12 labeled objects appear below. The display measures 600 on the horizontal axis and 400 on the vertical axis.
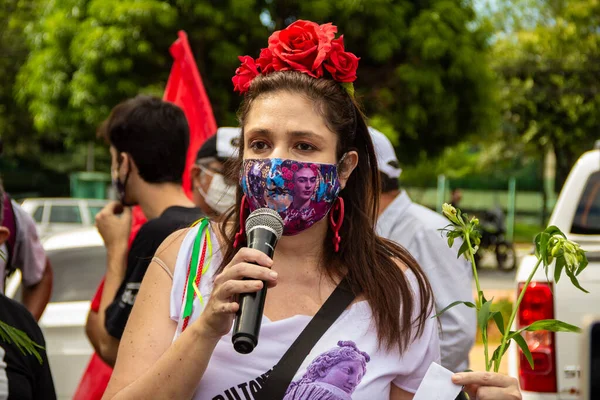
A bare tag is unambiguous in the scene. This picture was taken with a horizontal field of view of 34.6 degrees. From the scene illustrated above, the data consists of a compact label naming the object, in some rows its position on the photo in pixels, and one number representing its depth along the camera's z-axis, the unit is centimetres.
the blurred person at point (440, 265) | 415
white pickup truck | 456
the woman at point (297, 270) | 234
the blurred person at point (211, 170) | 460
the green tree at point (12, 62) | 2667
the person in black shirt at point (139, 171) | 386
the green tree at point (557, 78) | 2823
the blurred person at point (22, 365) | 269
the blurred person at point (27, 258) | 444
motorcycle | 2127
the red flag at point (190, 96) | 575
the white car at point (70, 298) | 545
